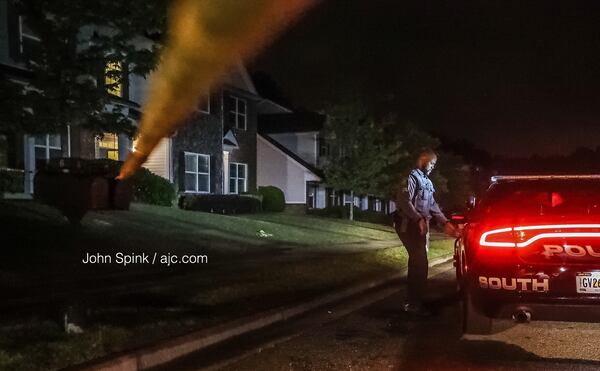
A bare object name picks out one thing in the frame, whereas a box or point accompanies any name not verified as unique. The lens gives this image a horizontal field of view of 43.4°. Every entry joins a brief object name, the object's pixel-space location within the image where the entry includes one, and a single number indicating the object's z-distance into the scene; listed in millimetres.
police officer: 8766
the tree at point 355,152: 31359
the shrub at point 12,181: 17339
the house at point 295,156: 36156
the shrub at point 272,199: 31484
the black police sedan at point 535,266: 6223
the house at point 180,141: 19359
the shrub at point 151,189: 22000
